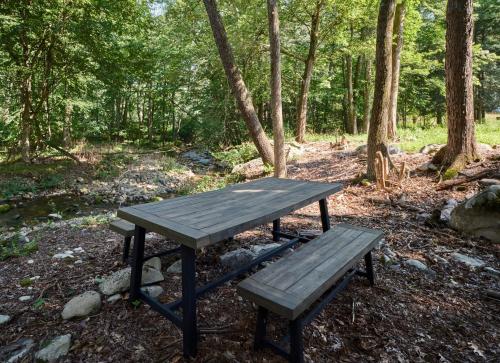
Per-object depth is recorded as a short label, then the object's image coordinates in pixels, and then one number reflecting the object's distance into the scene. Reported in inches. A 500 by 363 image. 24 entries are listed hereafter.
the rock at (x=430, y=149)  274.8
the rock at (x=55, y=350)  79.2
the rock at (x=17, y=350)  80.1
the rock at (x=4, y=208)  286.8
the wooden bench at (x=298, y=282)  68.1
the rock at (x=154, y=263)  119.7
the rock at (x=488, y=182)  177.9
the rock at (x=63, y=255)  143.4
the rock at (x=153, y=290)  104.2
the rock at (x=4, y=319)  93.4
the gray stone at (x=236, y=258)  123.2
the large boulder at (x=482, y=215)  137.6
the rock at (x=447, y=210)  159.2
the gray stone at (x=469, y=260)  122.3
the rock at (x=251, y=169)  341.7
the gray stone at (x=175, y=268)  120.2
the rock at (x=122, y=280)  105.8
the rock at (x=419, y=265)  120.0
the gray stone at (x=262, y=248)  131.0
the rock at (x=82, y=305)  94.6
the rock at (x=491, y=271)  115.9
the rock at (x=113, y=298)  101.3
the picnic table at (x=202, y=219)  78.4
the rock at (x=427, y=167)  220.6
